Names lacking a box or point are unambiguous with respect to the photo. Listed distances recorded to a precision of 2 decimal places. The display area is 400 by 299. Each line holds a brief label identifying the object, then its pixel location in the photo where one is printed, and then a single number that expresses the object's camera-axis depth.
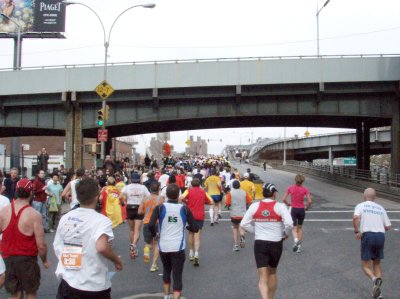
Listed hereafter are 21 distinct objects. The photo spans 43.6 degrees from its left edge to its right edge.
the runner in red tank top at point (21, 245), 6.10
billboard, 51.97
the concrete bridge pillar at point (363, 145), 42.81
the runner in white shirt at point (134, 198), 11.46
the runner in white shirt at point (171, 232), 7.22
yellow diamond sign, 23.67
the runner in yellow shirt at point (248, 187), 13.39
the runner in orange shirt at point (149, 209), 9.72
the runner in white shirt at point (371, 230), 8.09
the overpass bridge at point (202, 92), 31.44
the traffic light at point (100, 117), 23.25
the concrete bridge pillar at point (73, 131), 32.75
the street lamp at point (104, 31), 24.13
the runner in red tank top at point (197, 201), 10.91
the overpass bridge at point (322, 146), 62.00
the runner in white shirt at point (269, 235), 7.13
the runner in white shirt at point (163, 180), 16.48
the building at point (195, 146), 190.94
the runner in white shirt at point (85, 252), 4.39
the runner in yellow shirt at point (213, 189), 16.69
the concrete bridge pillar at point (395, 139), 32.06
